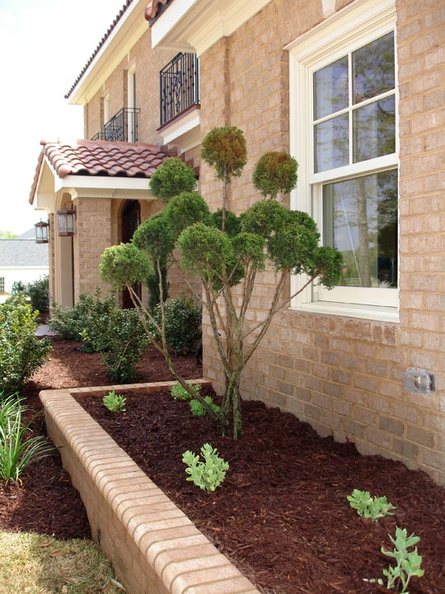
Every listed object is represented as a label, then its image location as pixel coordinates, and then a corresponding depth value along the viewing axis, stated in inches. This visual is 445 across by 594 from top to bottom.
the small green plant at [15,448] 179.9
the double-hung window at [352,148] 153.2
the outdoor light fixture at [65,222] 536.1
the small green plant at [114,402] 206.8
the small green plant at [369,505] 114.4
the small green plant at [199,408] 194.2
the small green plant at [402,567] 88.8
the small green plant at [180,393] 218.5
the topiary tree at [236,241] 141.8
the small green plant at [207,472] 132.6
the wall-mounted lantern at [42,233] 789.8
